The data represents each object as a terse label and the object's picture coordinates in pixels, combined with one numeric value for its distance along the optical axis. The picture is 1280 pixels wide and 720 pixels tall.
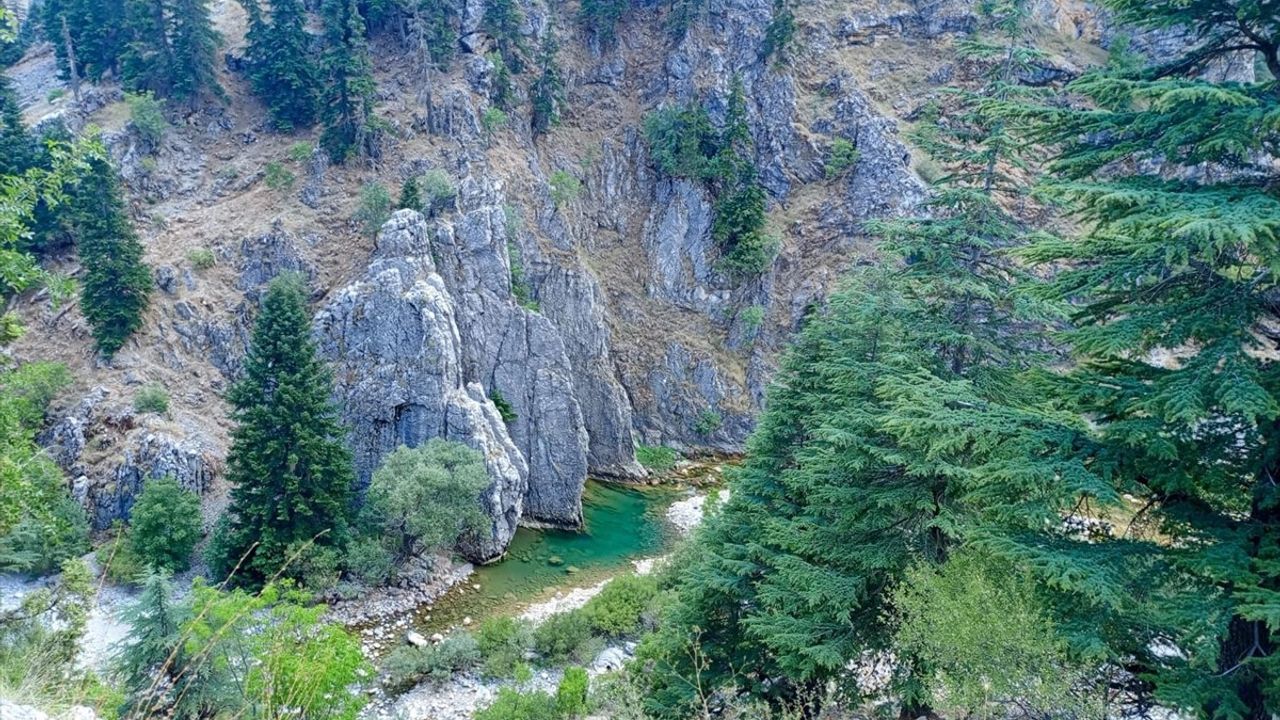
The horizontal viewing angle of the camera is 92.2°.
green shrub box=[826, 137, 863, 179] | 43.90
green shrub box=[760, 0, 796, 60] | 46.12
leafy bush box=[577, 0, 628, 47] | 49.09
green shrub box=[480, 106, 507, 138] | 40.41
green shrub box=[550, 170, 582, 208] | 41.50
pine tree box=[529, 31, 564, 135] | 44.41
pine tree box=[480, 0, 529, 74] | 43.31
